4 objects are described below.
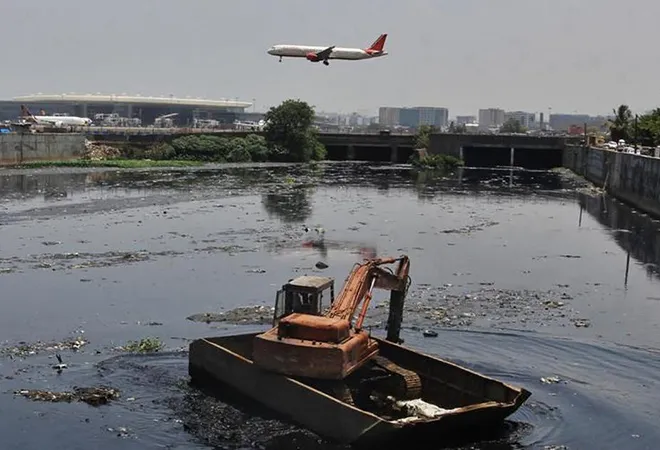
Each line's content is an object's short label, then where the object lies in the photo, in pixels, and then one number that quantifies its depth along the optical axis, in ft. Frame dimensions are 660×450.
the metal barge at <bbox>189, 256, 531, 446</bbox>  49.14
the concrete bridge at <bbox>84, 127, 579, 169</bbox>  370.73
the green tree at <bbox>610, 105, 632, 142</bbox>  342.77
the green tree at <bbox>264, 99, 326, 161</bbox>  363.76
